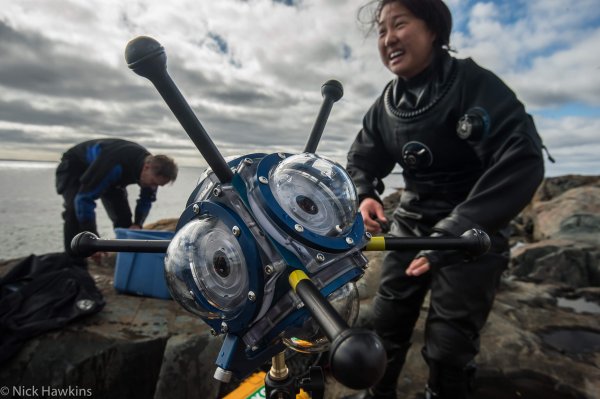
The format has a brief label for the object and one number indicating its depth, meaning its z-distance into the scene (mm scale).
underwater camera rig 723
